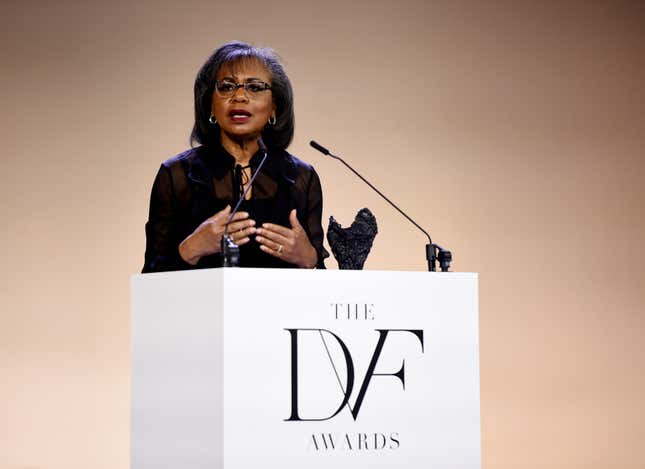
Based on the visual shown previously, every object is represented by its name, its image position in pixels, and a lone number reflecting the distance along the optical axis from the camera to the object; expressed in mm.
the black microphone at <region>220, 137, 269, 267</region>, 4824
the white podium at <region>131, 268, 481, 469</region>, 4664
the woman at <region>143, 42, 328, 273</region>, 5973
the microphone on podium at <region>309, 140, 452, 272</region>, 5512
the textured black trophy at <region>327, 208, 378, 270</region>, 5887
